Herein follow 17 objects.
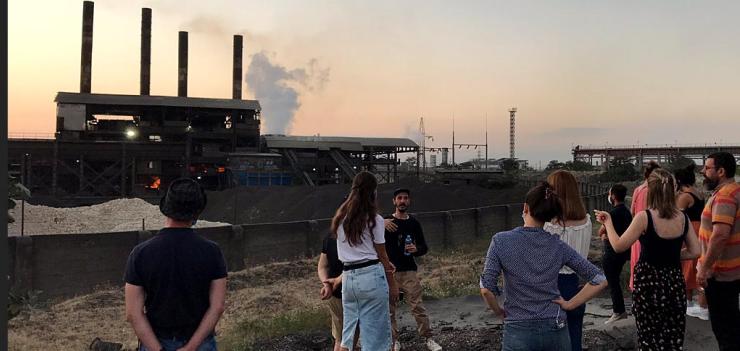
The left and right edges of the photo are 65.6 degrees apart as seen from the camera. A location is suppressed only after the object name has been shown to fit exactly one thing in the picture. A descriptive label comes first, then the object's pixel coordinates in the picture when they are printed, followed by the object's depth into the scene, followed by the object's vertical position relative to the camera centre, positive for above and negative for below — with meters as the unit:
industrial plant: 46.22 +2.41
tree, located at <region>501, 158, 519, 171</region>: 84.70 +2.07
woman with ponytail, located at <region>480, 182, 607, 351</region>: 3.12 -0.56
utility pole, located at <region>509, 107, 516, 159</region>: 121.88 +9.75
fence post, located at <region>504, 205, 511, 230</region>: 24.04 -1.66
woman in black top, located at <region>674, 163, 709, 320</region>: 5.82 -0.21
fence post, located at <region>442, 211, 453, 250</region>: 20.56 -1.89
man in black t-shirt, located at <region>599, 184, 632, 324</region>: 6.00 -0.82
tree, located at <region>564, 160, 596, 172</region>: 91.89 +2.18
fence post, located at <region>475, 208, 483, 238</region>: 22.43 -1.76
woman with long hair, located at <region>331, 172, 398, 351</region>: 4.19 -0.66
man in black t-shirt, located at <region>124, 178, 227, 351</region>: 2.79 -0.54
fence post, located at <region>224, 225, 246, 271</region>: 16.59 -2.14
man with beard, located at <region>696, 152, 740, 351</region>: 4.51 -0.68
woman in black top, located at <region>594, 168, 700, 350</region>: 4.23 -0.60
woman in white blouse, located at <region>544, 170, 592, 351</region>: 4.23 -0.33
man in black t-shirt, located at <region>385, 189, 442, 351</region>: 5.79 -0.73
